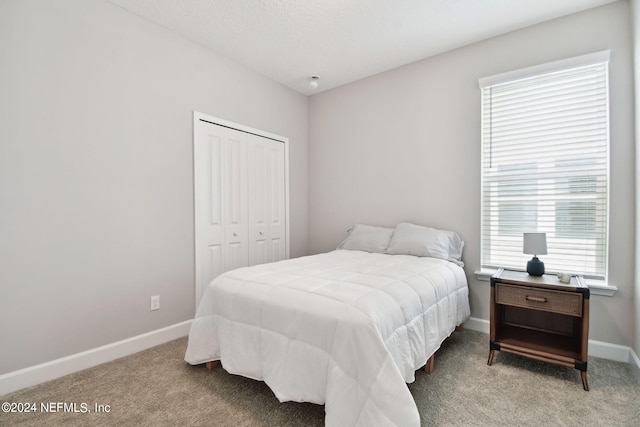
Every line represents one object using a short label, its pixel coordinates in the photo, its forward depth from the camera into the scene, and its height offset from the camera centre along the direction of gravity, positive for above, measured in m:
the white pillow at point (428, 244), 2.79 -0.34
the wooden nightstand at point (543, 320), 1.94 -0.87
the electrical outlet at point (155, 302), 2.60 -0.81
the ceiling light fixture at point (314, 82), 3.66 +1.54
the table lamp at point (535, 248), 2.23 -0.30
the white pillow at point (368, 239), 3.16 -0.33
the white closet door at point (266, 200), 3.45 +0.09
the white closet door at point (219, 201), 2.93 +0.08
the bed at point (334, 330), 1.33 -0.67
